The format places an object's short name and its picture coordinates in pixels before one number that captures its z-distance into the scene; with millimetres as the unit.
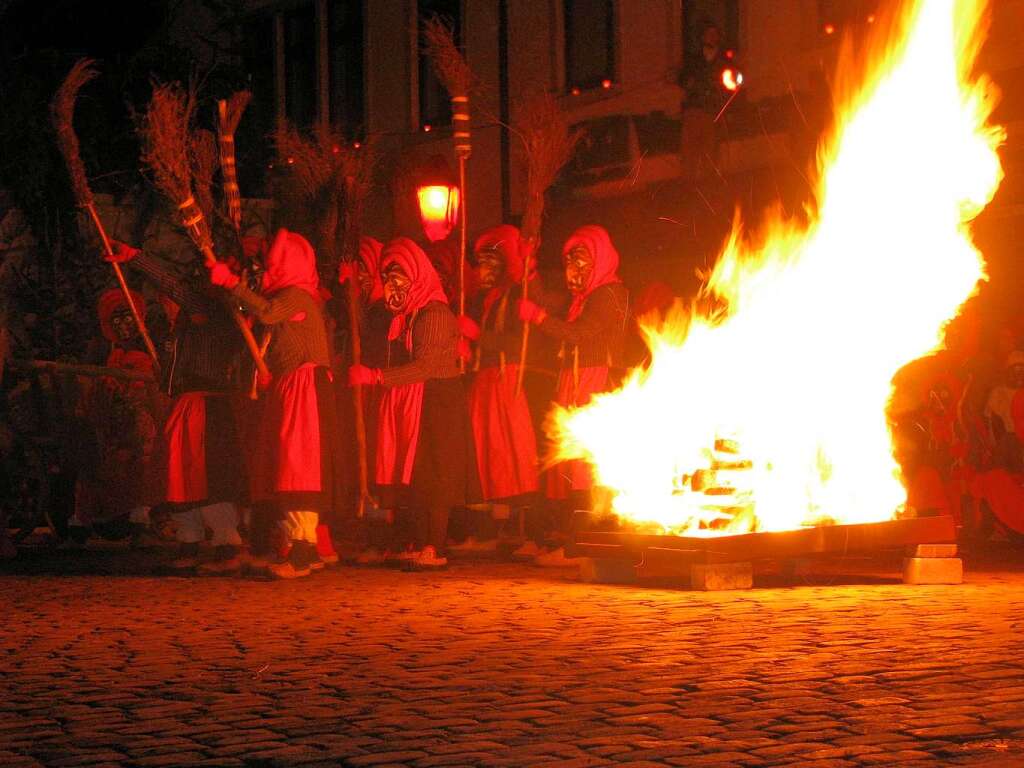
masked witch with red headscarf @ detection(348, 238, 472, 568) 11906
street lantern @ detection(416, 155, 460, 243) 15391
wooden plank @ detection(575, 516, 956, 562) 9969
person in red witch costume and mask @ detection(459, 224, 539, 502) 12289
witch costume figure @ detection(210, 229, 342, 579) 11273
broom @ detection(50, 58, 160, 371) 11906
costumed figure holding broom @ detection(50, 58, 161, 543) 14094
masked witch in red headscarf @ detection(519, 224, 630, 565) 12070
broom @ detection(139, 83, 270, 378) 11484
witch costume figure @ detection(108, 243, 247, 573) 11781
